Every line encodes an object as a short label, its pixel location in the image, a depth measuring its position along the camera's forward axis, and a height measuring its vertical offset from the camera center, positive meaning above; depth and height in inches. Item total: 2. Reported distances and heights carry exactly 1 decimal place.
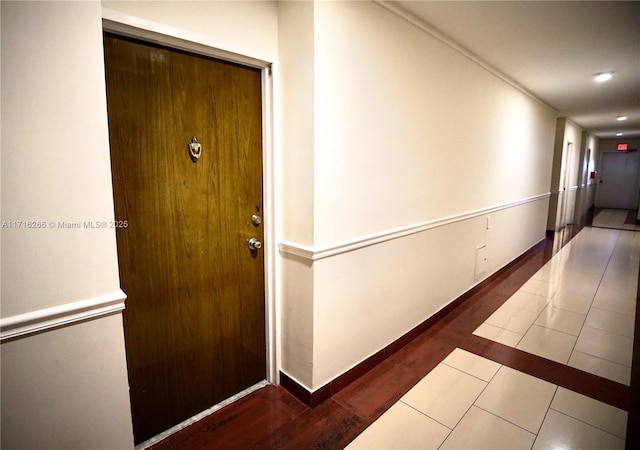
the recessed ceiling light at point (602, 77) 142.9 +47.3
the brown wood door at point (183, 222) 58.6 -8.9
